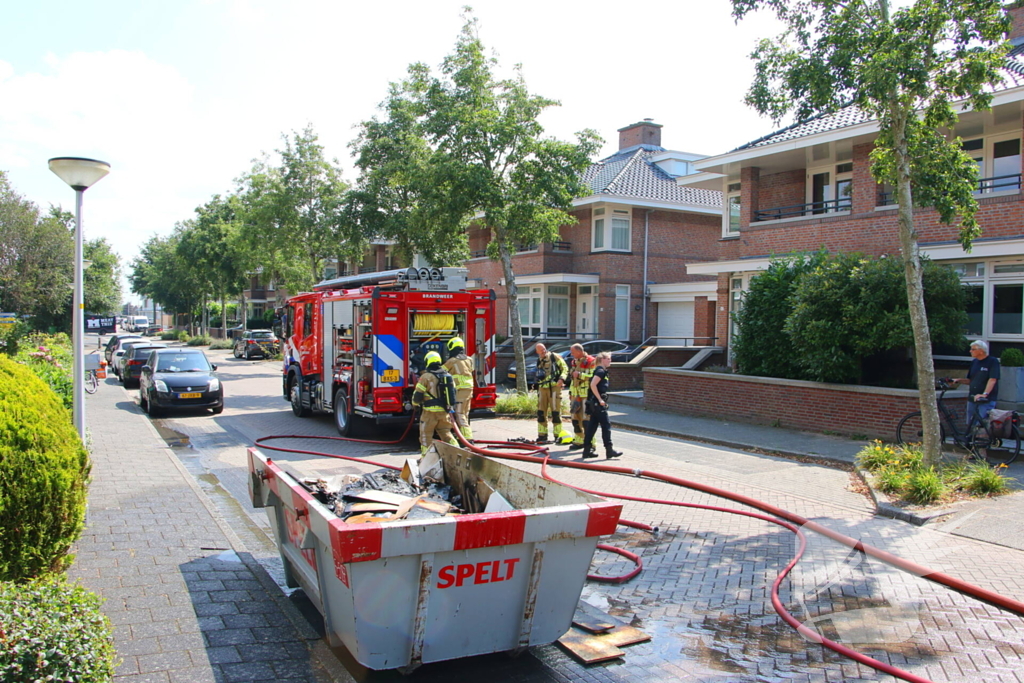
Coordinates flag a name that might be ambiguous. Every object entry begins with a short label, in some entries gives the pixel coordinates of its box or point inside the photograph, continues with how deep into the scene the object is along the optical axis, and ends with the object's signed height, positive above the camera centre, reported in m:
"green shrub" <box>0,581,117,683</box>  2.95 -1.31
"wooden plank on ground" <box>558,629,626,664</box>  4.32 -1.92
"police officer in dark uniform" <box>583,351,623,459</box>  10.59 -1.16
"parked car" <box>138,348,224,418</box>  15.85 -1.28
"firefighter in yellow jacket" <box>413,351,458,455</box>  9.62 -0.86
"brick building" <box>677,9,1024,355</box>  13.38 +2.84
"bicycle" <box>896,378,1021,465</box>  9.92 -1.48
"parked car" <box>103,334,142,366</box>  30.80 -0.86
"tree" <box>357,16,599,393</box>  16.52 +3.78
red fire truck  11.88 -0.15
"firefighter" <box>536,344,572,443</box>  12.02 -1.08
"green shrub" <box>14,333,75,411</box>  11.41 -0.72
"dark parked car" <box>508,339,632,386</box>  23.51 -0.69
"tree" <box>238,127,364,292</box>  28.94 +4.90
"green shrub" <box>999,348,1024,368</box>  11.99 -0.42
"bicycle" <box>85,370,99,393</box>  20.16 -1.59
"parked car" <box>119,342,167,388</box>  22.45 -1.17
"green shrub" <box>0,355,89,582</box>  4.25 -1.01
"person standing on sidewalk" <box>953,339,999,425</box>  9.88 -0.68
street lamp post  7.54 +1.32
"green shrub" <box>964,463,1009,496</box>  8.27 -1.69
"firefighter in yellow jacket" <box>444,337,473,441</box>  10.64 -0.72
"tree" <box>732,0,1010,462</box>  8.72 +3.04
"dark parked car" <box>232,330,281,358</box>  37.38 -0.98
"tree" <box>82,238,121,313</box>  39.00 +2.52
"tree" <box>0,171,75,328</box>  20.95 +1.98
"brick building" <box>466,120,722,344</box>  27.23 +2.51
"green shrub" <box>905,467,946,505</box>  7.91 -1.68
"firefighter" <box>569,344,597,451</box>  11.55 -0.91
